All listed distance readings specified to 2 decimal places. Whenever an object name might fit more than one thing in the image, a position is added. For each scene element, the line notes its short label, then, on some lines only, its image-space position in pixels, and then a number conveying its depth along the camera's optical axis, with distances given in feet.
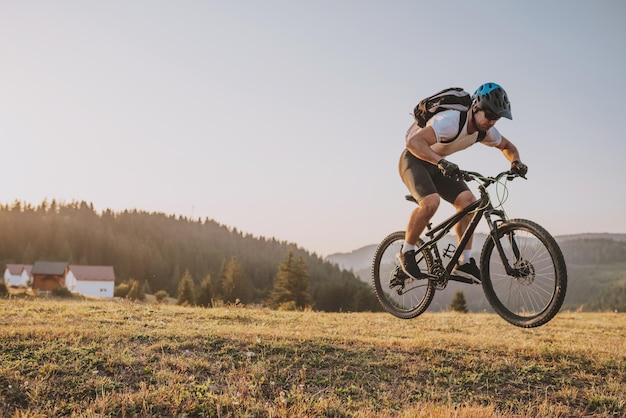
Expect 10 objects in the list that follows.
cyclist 19.73
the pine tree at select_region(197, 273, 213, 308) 204.54
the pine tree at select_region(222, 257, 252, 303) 234.99
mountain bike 18.43
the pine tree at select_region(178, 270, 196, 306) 202.86
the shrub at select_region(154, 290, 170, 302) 239.34
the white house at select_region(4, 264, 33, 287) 353.92
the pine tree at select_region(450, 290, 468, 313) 144.38
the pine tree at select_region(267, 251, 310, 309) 167.93
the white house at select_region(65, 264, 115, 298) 319.88
